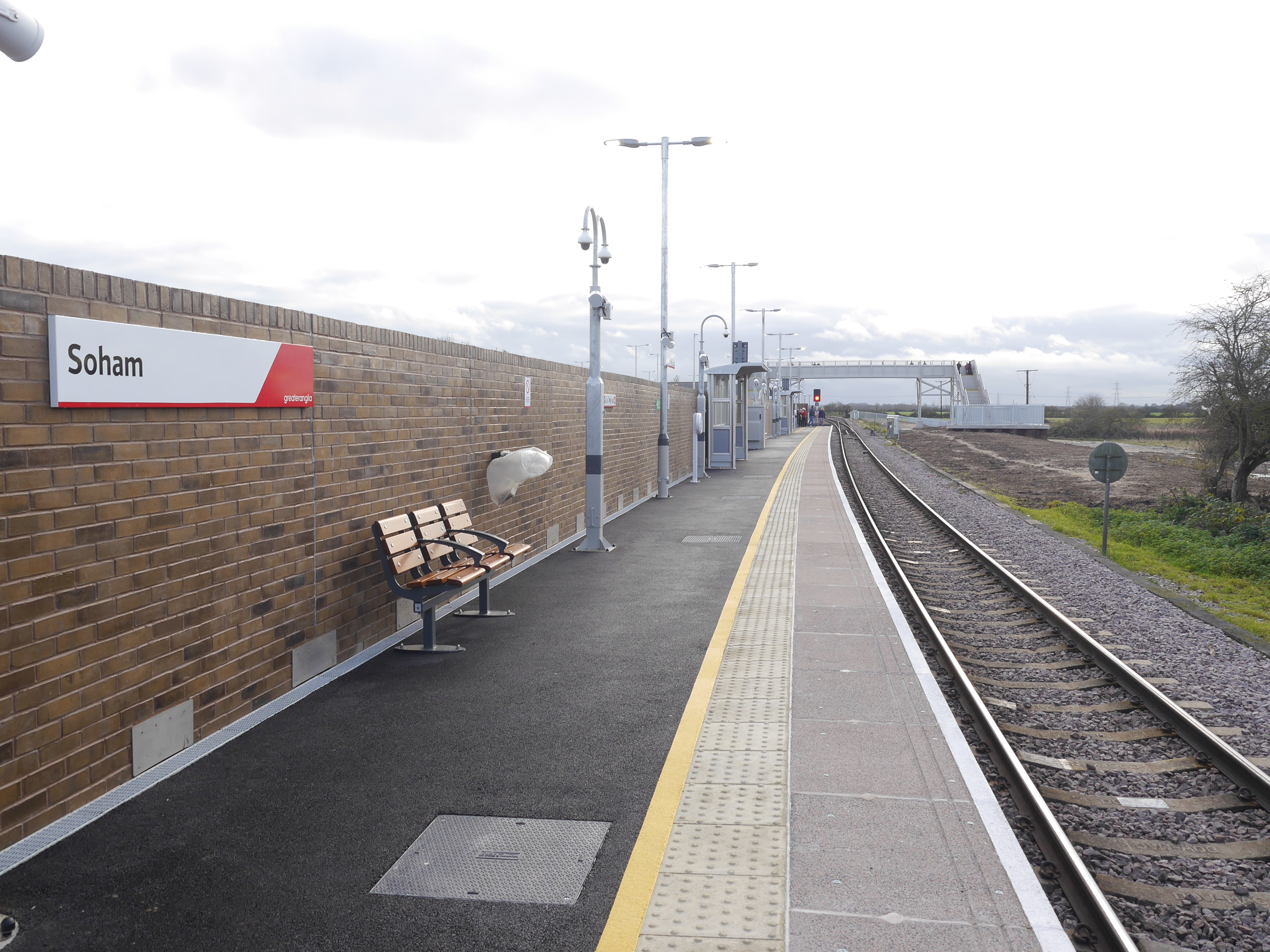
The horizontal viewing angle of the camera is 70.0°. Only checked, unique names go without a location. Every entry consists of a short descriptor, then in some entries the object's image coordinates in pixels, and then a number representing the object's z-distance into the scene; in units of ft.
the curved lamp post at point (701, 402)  72.95
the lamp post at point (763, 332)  184.34
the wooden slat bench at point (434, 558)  20.45
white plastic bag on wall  29.07
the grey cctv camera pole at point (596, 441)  36.17
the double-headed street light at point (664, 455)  59.21
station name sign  12.67
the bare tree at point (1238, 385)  62.69
